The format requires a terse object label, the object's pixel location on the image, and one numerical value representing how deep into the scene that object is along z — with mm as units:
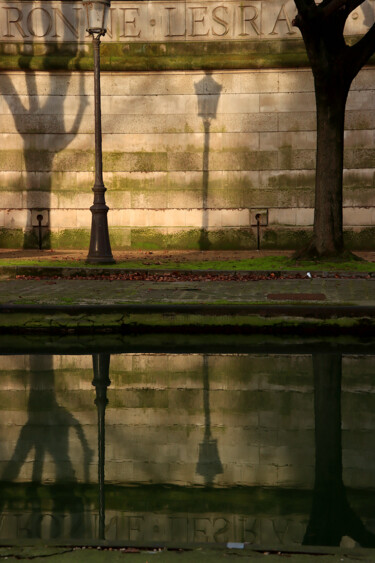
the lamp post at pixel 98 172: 18203
